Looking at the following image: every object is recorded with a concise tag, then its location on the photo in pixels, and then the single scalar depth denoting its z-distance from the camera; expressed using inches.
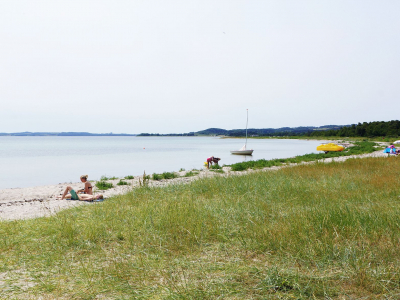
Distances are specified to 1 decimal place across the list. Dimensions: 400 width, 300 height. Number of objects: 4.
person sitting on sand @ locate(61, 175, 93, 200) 438.9
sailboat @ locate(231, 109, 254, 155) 1803.6
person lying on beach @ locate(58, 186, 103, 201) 423.8
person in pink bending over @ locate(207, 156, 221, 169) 933.3
